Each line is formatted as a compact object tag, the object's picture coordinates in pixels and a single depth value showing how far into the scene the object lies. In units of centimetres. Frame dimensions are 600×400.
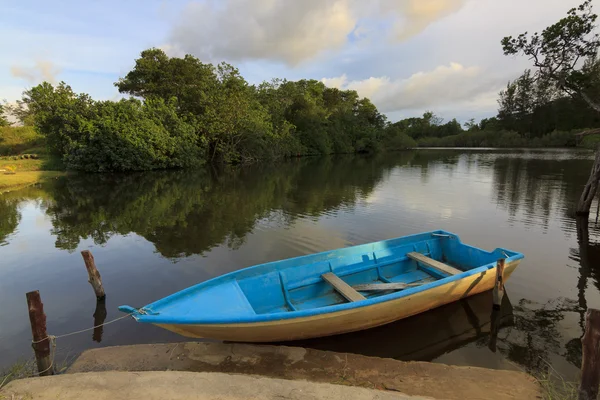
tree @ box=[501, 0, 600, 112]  1269
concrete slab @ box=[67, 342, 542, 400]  421
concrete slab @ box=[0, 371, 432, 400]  341
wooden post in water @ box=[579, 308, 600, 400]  318
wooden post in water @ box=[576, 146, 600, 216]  1126
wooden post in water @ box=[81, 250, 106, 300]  645
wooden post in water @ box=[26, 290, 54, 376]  414
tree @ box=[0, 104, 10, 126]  2885
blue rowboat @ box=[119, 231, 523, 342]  454
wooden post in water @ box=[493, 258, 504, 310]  620
